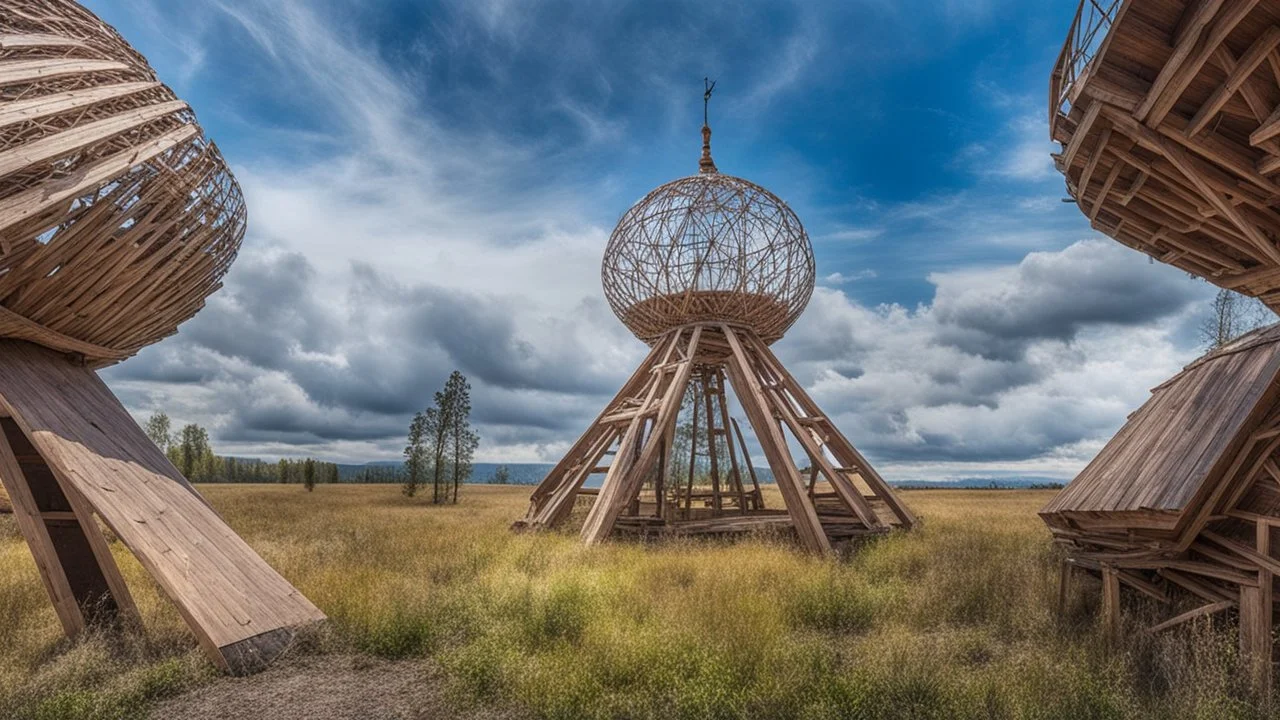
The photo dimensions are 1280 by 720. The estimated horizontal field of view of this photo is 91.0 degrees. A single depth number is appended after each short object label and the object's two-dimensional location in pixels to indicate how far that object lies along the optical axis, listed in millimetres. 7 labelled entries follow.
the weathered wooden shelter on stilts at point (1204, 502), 4820
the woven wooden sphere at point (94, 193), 5391
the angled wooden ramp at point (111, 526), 5141
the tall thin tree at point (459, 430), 30406
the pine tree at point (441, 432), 30219
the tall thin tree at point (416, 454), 31281
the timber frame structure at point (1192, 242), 3693
